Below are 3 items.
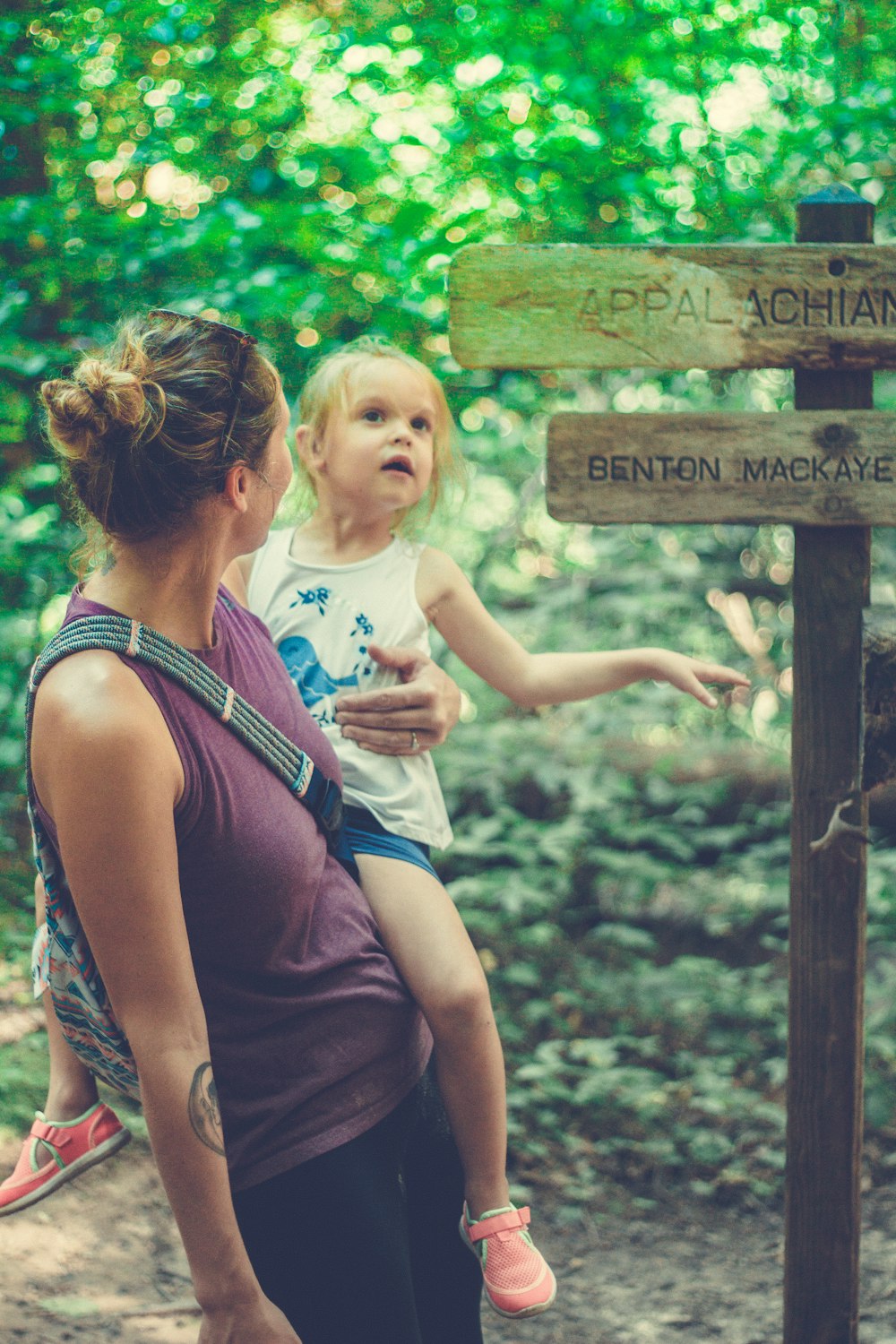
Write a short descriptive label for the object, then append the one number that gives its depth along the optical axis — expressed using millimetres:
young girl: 3236
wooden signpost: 3386
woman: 2874
